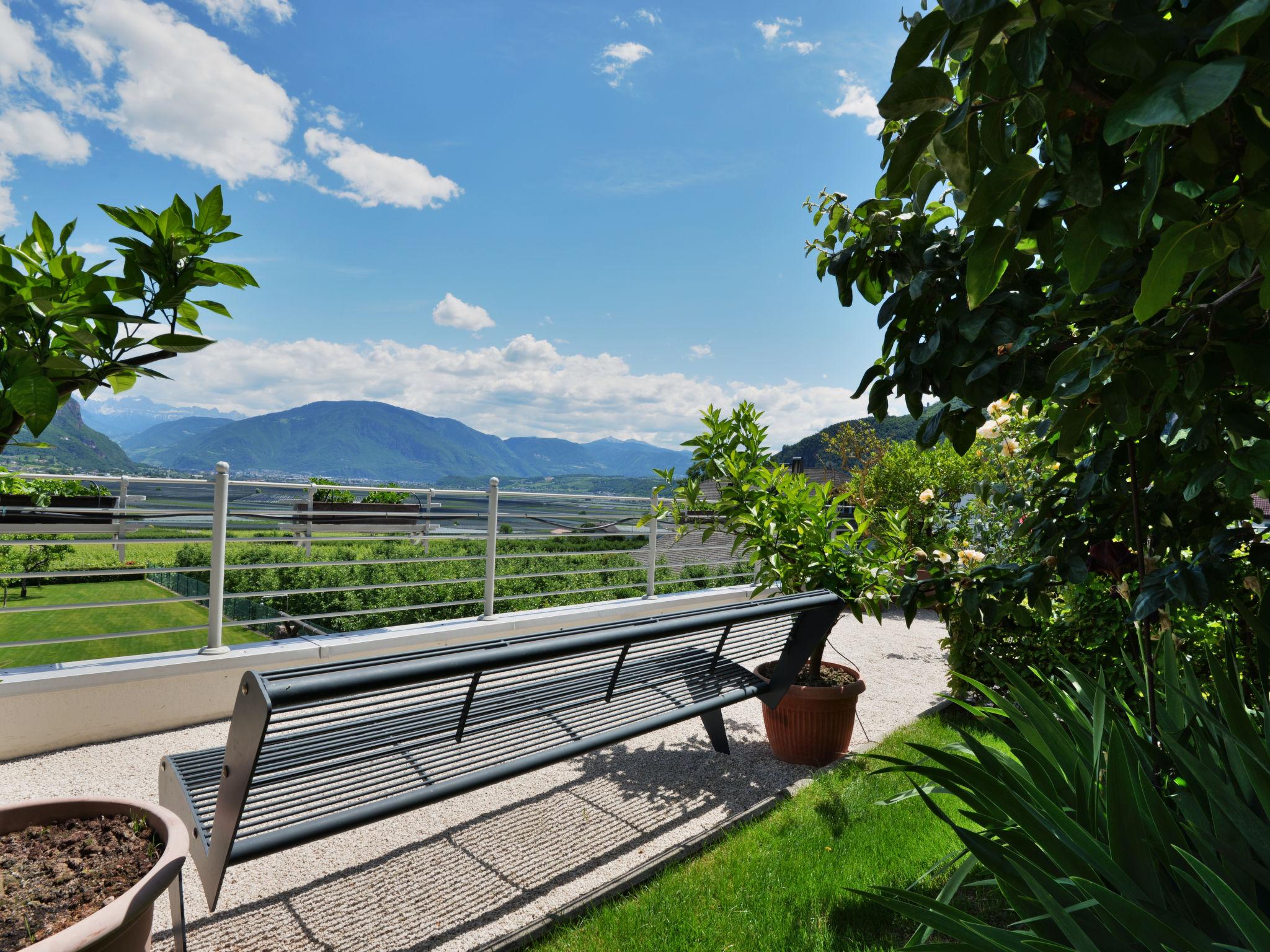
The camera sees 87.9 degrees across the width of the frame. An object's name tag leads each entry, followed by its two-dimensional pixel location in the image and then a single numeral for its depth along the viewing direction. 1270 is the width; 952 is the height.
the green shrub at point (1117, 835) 1.15
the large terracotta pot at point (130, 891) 1.37
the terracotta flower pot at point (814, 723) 3.92
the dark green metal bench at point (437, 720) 1.90
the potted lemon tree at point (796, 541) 3.79
